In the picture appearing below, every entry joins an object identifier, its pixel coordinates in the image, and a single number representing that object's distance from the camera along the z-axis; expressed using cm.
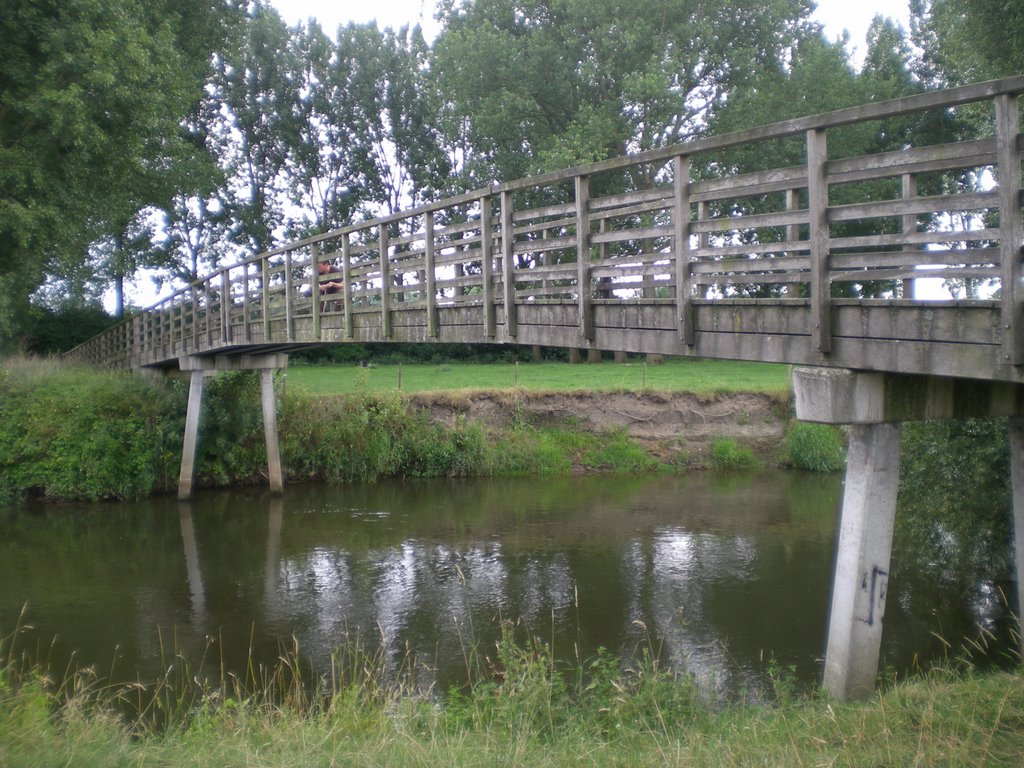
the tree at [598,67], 3112
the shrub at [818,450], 2314
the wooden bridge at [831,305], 540
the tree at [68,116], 2045
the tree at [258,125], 4116
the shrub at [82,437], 2000
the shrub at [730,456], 2358
